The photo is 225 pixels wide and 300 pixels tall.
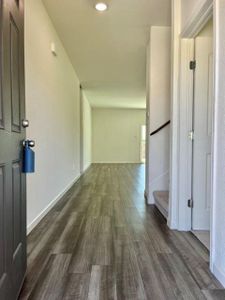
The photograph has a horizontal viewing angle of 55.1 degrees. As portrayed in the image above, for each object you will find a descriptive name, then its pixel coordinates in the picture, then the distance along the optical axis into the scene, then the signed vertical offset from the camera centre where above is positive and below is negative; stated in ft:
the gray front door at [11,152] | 3.11 -0.11
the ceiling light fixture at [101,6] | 8.29 +5.44
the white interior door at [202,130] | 6.88 +0.49
